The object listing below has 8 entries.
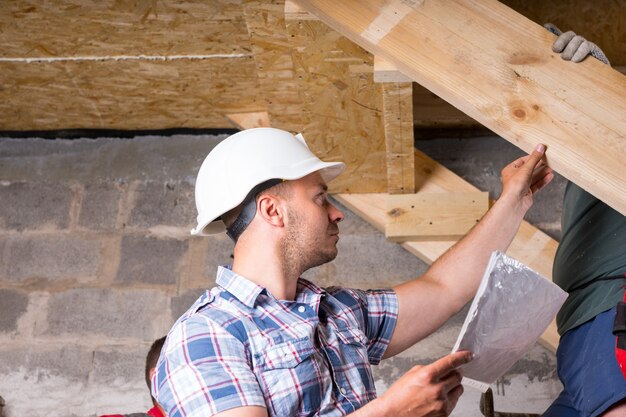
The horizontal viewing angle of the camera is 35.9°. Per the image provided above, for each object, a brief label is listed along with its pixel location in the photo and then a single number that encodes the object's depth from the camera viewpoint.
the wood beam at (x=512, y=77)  2.15
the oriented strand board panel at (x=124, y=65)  3.39
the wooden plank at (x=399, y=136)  3.08
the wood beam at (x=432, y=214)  3.63
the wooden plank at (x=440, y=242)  3.56
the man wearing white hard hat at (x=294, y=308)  2.19
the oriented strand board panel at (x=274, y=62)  3.04
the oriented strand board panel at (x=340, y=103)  3.02
